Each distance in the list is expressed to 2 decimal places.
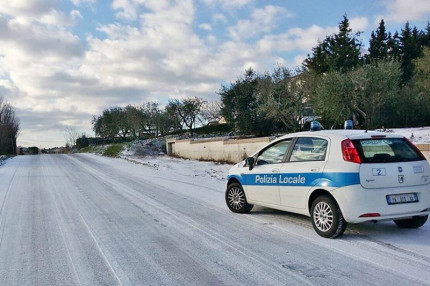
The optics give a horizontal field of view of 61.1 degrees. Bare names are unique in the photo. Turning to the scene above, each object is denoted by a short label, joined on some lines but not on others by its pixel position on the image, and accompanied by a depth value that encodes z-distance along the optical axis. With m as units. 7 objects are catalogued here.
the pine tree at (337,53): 37.31
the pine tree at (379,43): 47.88
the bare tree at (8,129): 40.25
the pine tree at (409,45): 44.94
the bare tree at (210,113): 47.55
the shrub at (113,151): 30.18
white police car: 5.27
